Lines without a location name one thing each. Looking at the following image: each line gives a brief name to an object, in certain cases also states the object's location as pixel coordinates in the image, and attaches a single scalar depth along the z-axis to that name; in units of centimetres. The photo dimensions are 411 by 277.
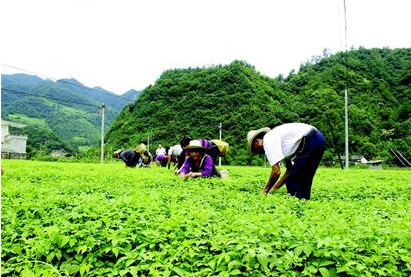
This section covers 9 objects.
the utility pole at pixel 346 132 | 3262
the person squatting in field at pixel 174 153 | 1666
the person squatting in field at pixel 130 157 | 1659
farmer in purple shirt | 874
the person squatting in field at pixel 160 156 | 2098
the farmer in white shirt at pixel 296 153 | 647
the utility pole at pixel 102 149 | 3683
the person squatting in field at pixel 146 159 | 1802
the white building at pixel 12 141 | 5162
